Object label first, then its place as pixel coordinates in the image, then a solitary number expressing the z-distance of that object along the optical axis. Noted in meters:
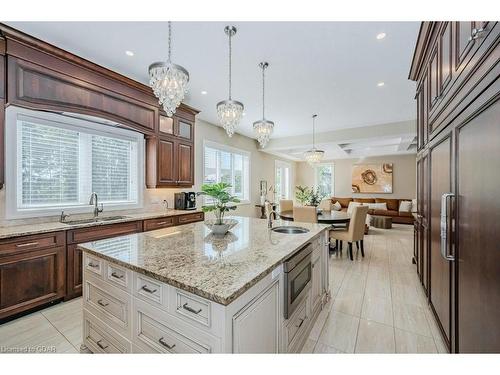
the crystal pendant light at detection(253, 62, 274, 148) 2.97
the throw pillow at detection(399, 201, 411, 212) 7.48
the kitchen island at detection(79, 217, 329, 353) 1.04
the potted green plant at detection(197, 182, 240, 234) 1.99
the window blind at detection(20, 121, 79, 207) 2.60
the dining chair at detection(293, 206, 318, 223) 3.99
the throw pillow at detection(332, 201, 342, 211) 8.27
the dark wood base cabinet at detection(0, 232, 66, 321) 2.12
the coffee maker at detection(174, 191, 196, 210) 4.26
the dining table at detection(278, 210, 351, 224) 4.07
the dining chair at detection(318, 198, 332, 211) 6.02
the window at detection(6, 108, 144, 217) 2.52
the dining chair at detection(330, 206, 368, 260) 3.94
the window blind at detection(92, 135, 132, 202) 3.28
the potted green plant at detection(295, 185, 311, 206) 6.02
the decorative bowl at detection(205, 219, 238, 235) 2.01
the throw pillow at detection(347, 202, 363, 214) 7.18
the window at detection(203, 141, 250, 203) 5.29
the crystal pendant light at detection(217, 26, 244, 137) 2.40
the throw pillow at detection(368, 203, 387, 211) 7.81
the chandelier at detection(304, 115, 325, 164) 5.45
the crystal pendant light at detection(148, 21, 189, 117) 1.76
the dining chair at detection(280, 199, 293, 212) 5.59
